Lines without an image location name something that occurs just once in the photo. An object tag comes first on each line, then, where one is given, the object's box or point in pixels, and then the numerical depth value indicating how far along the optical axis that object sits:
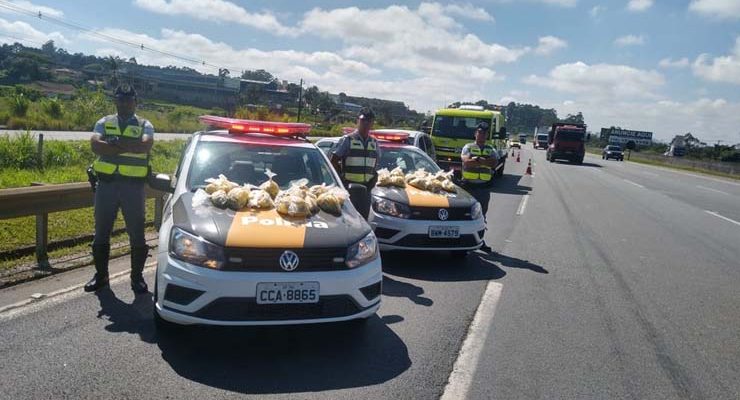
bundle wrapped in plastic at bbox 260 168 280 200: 5.16
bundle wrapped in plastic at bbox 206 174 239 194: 4.93
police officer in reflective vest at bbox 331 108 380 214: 7.40
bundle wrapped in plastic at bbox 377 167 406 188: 8.07
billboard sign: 97.62
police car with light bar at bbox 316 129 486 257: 7.31
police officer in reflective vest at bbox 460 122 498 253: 9.17
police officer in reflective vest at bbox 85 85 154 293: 5.48
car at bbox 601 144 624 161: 58.94
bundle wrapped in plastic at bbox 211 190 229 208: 4.73
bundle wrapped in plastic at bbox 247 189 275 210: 4.82
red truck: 40.78
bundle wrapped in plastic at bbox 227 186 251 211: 4.76
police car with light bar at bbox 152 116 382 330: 4.07
